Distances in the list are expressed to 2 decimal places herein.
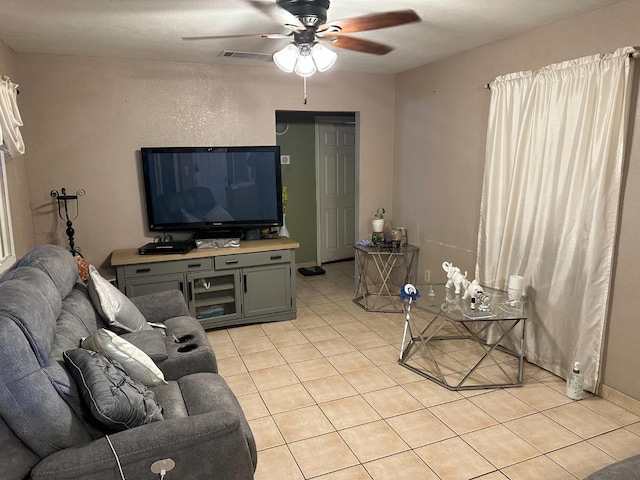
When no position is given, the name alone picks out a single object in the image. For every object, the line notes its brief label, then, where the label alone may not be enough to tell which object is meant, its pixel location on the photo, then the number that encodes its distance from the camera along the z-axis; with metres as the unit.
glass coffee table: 2.96
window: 2.95
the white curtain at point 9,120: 2.67
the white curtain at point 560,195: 2.62
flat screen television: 3.96
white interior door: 5.82
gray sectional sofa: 1.42
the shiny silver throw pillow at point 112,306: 2.51
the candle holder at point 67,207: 3.69
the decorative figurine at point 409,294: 3.24
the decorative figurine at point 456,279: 3.28
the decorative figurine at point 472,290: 3.08
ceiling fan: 2.29
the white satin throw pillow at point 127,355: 1.92
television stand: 3.70
